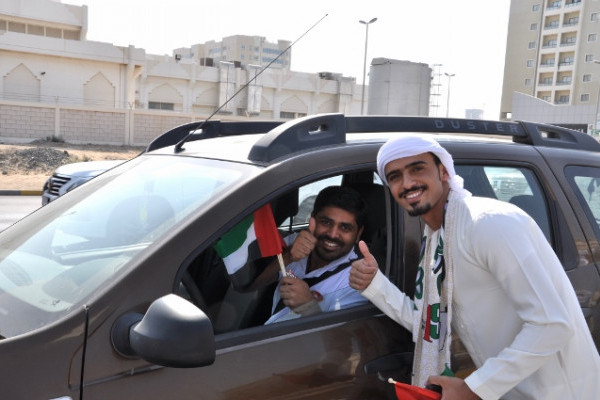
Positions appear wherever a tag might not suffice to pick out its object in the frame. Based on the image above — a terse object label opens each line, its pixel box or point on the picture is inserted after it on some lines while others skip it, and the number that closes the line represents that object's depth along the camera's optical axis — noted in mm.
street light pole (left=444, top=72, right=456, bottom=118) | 74525
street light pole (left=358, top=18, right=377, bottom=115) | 33319
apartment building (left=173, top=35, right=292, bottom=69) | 120438
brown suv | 1593
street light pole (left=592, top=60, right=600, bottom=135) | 42797
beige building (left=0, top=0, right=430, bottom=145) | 36491
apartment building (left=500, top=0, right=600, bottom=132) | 66125
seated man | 2438
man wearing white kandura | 1769
